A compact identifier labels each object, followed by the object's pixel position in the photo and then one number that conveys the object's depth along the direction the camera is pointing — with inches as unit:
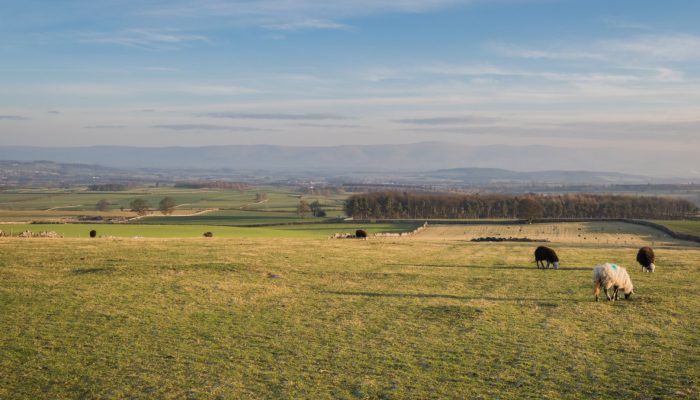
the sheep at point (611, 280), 746.2
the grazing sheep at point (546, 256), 1130.0
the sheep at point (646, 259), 1072.8
